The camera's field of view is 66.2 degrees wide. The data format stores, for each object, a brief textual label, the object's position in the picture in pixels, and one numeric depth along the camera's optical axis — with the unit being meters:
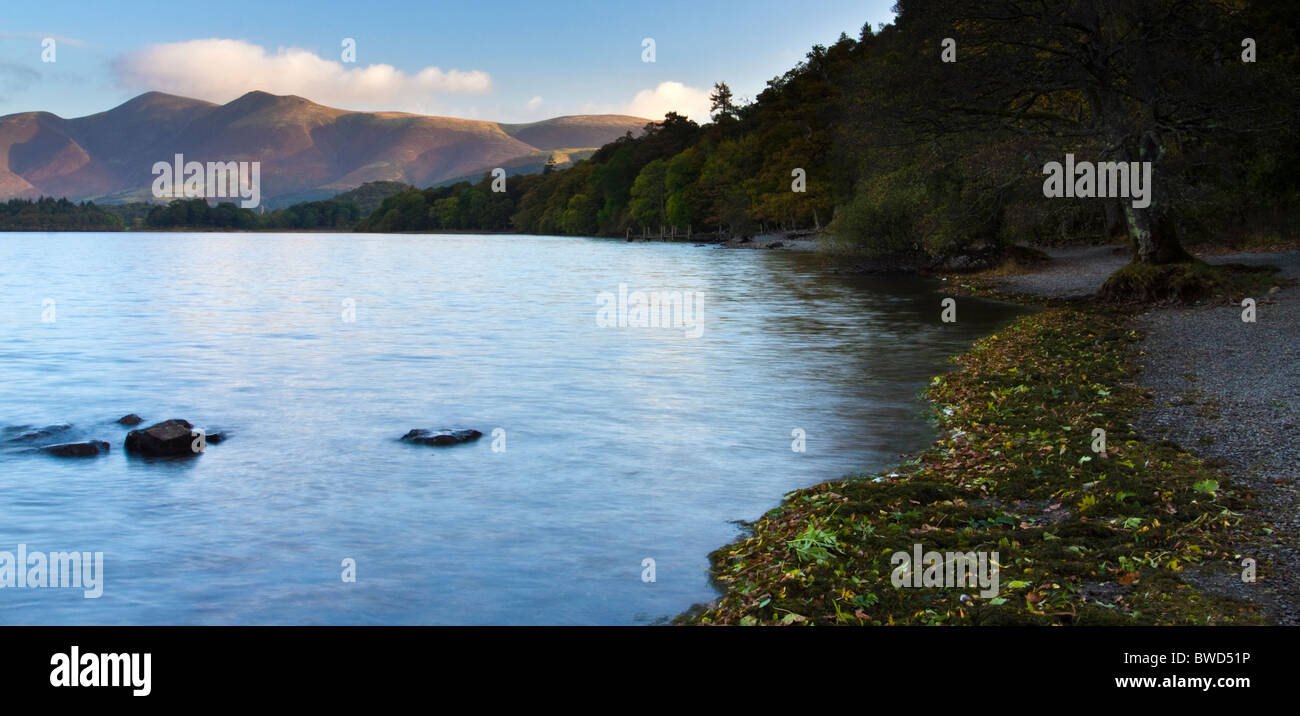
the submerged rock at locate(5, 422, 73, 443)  17.90
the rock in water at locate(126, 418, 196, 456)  16.17
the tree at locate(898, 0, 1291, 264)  27.94
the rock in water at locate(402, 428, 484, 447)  16.92
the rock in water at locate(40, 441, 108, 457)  16.38
